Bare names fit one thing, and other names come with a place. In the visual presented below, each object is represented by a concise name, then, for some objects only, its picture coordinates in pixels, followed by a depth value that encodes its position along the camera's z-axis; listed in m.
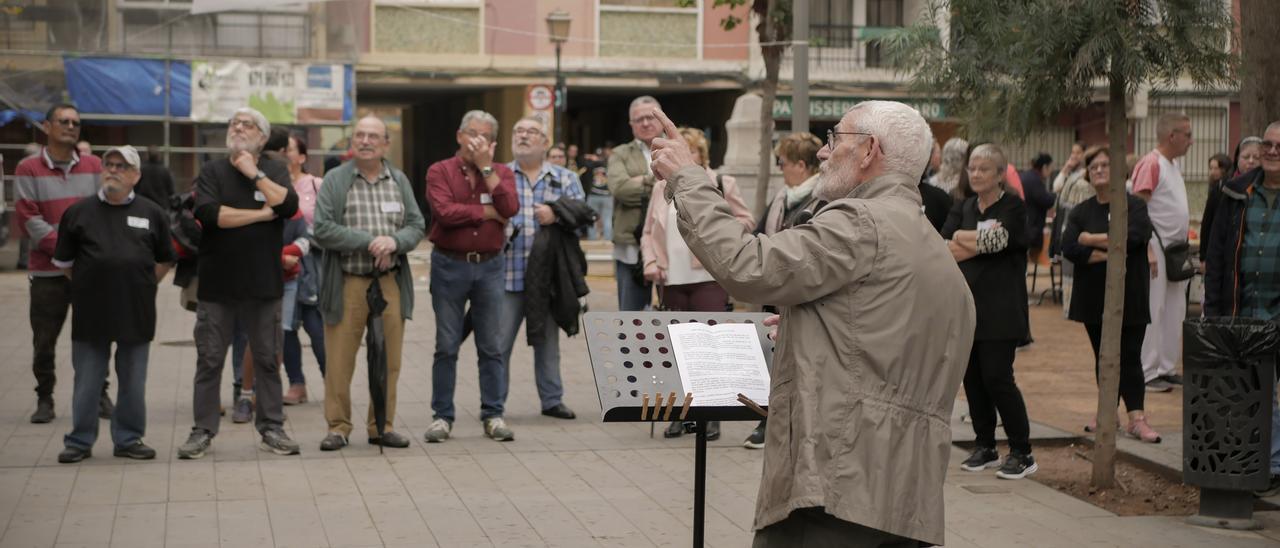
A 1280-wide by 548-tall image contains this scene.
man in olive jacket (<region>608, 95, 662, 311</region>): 9.97
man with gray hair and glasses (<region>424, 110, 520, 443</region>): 9.04
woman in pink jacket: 9.12
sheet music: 4.80
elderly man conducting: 3.83
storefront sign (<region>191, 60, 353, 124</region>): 26.38
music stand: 4.70
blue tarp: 25.42
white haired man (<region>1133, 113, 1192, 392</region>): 11.00
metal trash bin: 6.98
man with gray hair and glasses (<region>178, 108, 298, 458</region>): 8.48
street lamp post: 28.92
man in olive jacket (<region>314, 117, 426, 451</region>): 8.70
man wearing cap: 8.18
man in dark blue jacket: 7.72
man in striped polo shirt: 9.59
